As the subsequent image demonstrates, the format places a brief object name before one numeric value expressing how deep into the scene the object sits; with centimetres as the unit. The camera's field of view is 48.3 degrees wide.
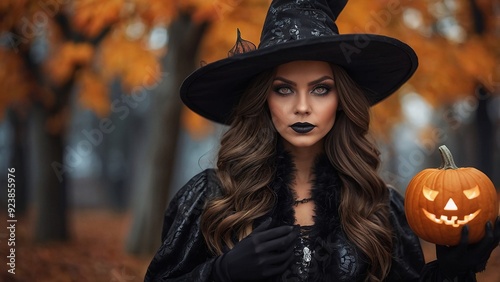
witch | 228
